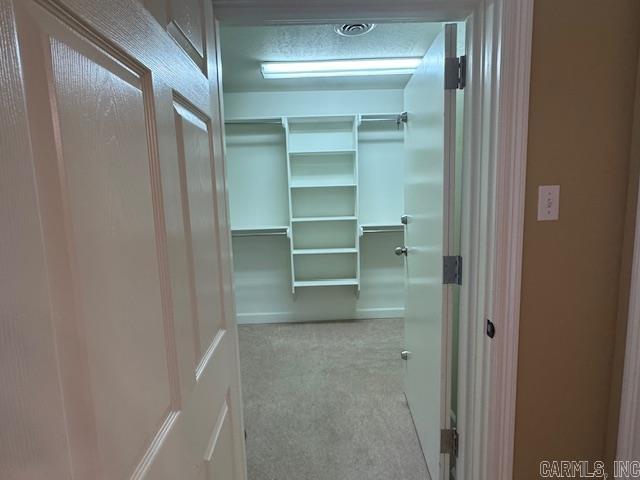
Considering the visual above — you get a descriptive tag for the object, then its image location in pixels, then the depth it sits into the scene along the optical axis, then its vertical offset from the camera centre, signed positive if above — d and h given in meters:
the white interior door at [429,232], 1.33 -0.15
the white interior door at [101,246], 0.30 -0.04
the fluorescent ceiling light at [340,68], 2.52 +1.08
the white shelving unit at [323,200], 3.26 +0.05
